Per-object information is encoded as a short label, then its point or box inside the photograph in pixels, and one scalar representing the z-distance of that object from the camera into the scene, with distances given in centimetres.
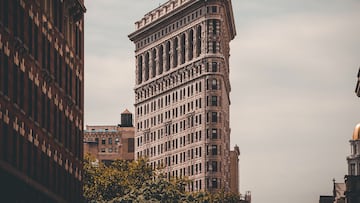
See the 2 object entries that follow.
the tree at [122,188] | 15912
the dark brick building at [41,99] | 7419
